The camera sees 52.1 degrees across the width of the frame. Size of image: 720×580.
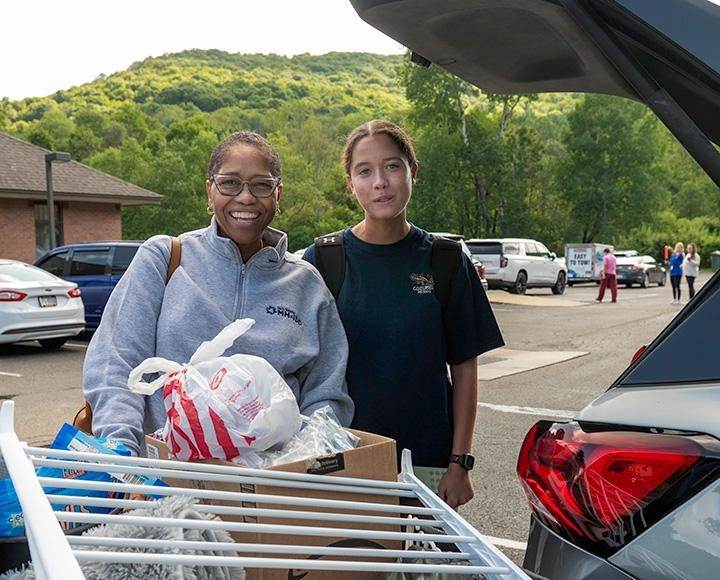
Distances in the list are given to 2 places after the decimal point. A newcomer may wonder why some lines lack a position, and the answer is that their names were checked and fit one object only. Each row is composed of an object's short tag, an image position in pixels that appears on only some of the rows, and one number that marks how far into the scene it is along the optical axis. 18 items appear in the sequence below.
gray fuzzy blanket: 1.10
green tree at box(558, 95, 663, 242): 45.28
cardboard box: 1.37
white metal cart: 1.06
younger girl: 2.40
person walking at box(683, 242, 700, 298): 21.84
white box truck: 33.59
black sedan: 33.38
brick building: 24.20
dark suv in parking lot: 13.29
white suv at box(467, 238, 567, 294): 25.83
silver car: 1.27
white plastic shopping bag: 1.47
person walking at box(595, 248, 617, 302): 24.03
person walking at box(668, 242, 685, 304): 22.34
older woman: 1.90
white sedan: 11.49
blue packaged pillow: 1.30
